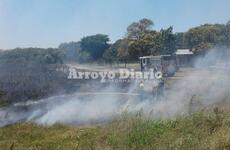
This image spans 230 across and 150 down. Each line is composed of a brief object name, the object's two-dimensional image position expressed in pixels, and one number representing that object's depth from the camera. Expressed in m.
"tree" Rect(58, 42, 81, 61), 81.10
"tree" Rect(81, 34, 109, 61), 87.13
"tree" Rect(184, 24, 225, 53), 48.88
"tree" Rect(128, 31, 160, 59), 57.66
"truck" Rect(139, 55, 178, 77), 38.66
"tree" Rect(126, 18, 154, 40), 65.50
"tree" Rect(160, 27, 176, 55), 56.72
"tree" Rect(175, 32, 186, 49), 74.74
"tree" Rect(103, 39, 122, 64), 69.75
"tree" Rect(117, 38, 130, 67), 61.44
